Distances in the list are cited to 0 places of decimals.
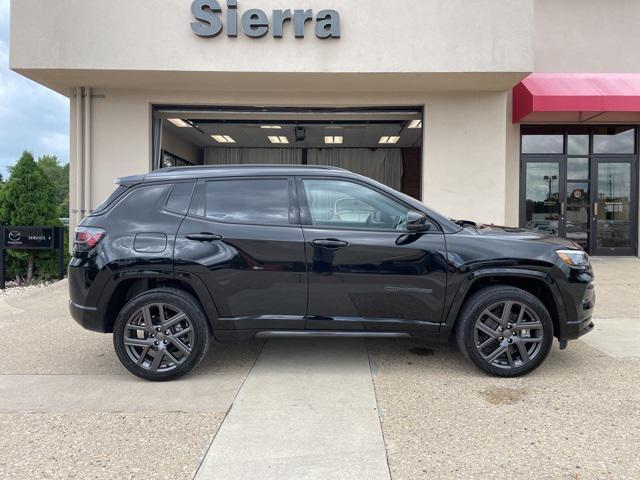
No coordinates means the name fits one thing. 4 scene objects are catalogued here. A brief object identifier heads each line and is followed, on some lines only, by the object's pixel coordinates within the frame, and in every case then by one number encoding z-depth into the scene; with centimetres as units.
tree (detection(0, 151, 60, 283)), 884
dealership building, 879
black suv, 398
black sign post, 852
